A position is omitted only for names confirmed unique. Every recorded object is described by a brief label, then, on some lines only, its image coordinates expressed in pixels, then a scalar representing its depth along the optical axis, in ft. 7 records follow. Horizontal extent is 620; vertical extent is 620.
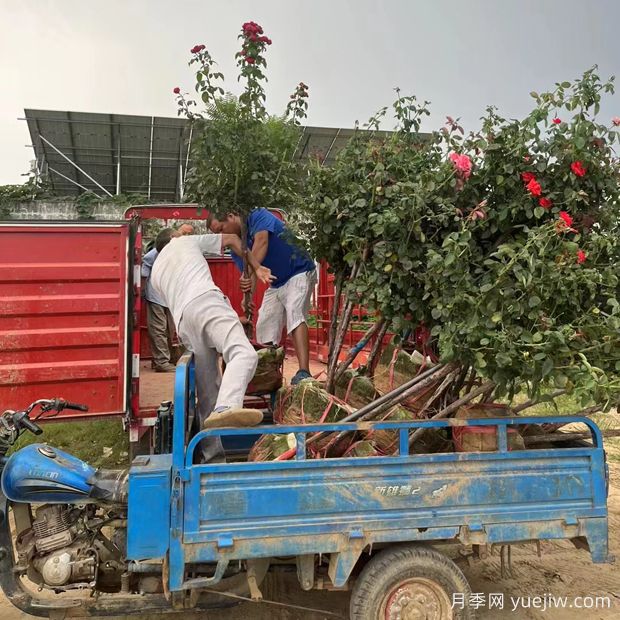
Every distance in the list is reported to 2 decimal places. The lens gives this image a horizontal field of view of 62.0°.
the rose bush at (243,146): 11.49
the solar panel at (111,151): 55.11
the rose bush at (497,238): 7.41
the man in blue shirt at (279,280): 12.98
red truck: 11.98
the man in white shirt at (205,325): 9.24
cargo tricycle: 7.67
